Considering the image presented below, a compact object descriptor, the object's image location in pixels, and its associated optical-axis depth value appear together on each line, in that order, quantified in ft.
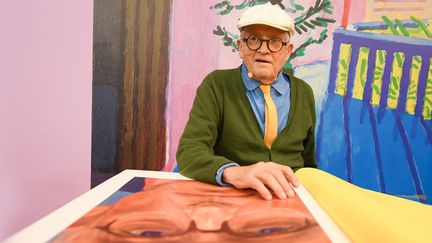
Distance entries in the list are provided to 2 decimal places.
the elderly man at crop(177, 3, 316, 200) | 3.11
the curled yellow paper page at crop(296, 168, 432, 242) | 1.47
